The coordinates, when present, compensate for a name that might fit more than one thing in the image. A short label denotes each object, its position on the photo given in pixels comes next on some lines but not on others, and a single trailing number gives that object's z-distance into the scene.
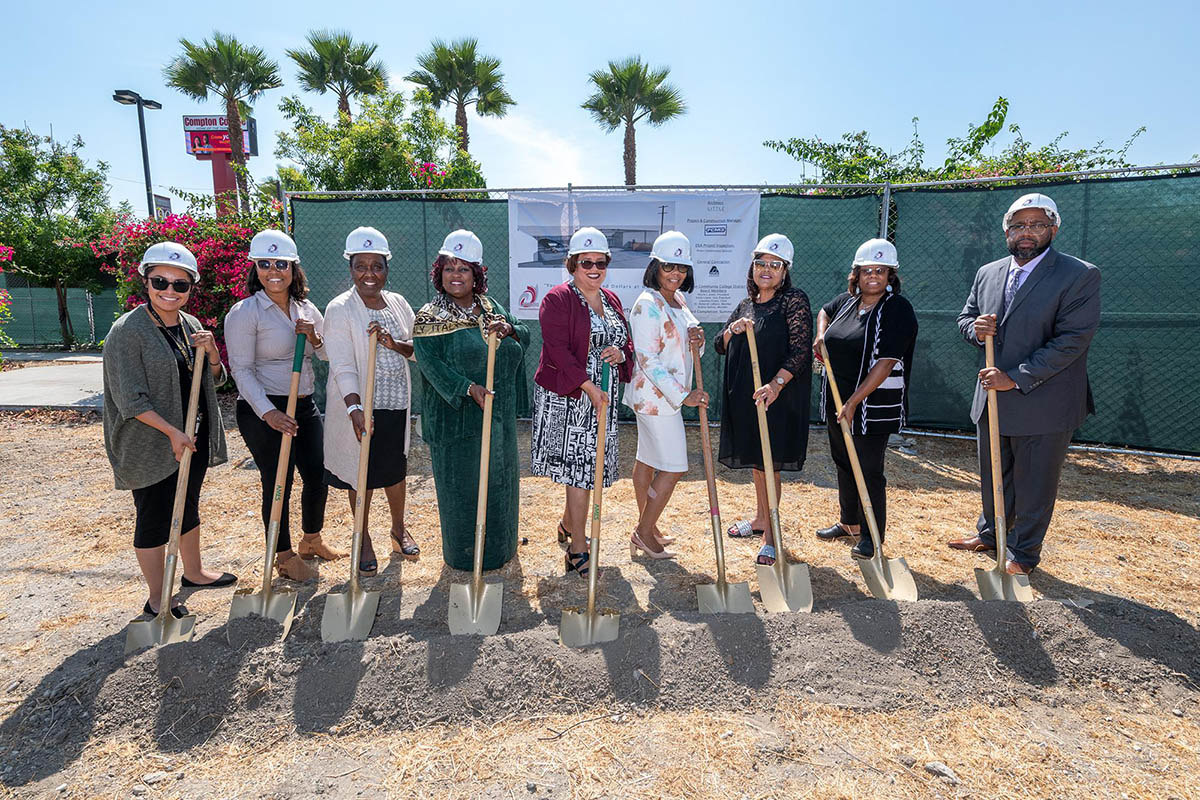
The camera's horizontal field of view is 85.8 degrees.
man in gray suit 3.65
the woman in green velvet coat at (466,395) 3.64
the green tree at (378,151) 13.59
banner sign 7.14
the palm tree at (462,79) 20.59
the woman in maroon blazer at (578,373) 3.62
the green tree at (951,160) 8.87
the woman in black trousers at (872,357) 3.89
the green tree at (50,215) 19.59
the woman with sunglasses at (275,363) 3.60
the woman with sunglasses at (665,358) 3.80
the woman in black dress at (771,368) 3.97
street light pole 17.62
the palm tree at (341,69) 20.78
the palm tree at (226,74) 20.34
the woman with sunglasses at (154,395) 3.21
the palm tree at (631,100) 20.80
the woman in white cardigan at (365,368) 3.71
